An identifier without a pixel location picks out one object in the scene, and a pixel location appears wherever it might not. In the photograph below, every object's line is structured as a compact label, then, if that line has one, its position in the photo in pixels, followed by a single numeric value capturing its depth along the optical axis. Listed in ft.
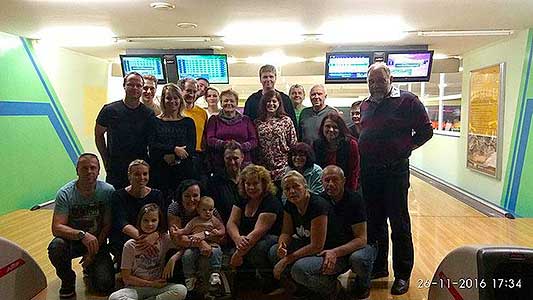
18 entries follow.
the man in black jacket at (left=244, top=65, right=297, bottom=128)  11.07
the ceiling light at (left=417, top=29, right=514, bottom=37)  17.19
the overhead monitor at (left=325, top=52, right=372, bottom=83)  20.07
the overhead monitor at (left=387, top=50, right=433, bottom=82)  19.85
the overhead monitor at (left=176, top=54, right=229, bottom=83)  20.62
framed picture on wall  18.66
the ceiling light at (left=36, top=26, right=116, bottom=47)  17.22
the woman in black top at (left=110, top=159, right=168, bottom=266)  9.40
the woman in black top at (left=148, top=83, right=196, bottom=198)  10.04
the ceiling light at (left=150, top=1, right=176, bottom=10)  13.32
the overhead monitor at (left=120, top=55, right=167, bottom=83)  20.43
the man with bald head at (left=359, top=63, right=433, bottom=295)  9.57
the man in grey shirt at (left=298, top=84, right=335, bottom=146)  11.32
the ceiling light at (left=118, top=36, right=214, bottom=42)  18.90
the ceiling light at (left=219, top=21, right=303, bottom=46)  16.51
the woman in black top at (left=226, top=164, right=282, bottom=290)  9.30
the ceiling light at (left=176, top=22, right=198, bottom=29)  16.37
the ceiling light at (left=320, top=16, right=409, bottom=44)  15.64
